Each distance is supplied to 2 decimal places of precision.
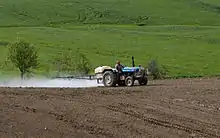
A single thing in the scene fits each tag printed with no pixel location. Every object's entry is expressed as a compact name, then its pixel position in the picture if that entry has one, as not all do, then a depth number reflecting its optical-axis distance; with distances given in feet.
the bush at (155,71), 180.86
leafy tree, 175.73
